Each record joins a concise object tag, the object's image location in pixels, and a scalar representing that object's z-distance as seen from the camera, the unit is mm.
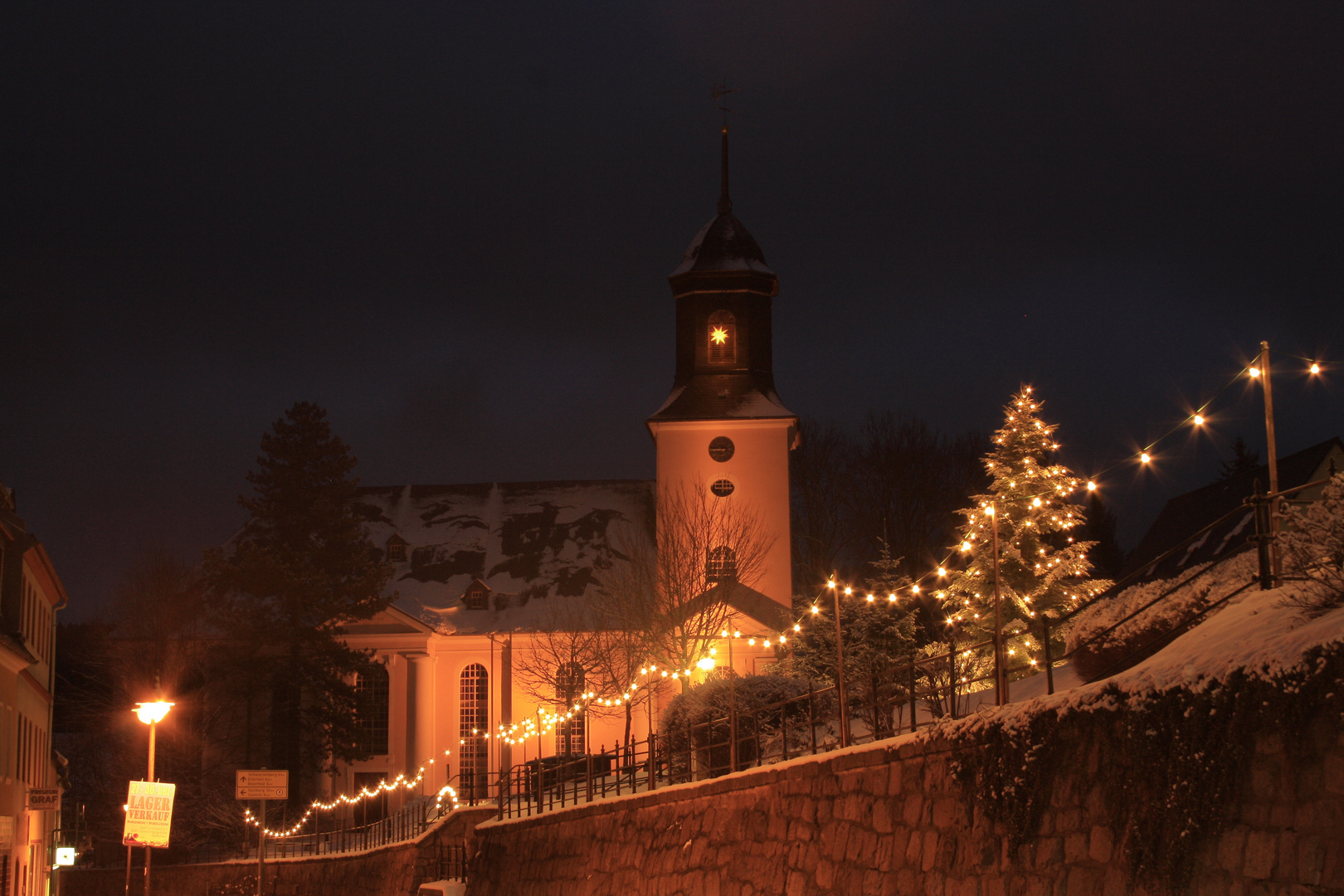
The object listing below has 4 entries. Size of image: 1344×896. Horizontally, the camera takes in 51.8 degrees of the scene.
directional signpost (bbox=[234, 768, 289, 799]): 25547
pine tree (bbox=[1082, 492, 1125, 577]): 67312
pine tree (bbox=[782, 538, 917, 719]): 31766
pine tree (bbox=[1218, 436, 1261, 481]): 62250
